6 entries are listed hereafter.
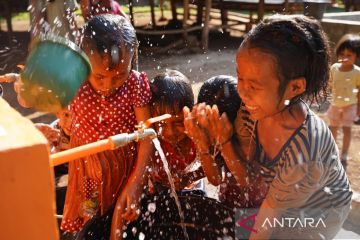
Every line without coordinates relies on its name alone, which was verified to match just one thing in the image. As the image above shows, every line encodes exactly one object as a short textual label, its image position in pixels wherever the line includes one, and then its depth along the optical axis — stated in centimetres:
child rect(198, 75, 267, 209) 187
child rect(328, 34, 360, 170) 344
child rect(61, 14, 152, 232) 175
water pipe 99
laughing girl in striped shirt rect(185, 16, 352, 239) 146
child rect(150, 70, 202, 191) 207
